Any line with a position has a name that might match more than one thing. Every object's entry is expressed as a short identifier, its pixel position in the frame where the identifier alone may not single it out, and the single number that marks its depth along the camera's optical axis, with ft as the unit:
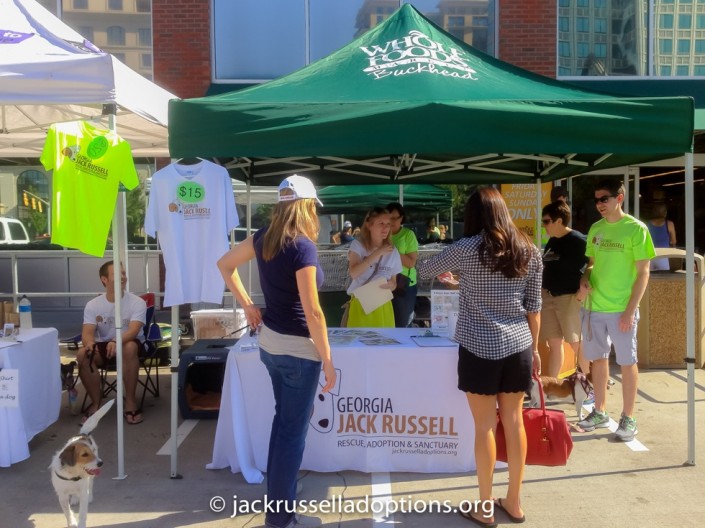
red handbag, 12.42
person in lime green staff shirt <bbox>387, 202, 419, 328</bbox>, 19.47
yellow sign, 30.60
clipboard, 14.57
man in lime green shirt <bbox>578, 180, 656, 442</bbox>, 15.69
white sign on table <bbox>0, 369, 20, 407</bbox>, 14.25
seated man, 18.58
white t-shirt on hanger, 13.97
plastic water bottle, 17.43
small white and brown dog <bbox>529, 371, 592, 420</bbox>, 17.19
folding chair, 19.77
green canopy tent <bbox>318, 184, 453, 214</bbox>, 33.45
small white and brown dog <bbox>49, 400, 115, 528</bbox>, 11.58
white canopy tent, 13.91
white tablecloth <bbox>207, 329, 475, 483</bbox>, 14.19
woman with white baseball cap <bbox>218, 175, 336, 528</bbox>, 10.58
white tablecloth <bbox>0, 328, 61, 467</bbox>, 14.58
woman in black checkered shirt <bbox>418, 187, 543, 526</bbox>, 11.20
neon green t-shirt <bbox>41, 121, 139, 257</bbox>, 13.78
